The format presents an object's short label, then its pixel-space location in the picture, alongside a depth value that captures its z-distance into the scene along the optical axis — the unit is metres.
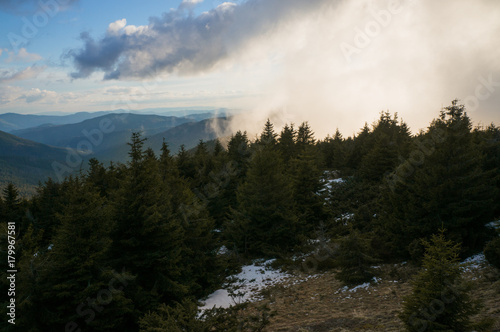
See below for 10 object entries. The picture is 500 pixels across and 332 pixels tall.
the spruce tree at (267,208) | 24.06
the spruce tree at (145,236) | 14.13
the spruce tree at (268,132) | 43.31
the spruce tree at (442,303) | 6.68
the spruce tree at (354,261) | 15.49
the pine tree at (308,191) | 27.14
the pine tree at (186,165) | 39.36
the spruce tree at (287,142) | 42.10
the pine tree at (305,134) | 45.26
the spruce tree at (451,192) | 15.38
